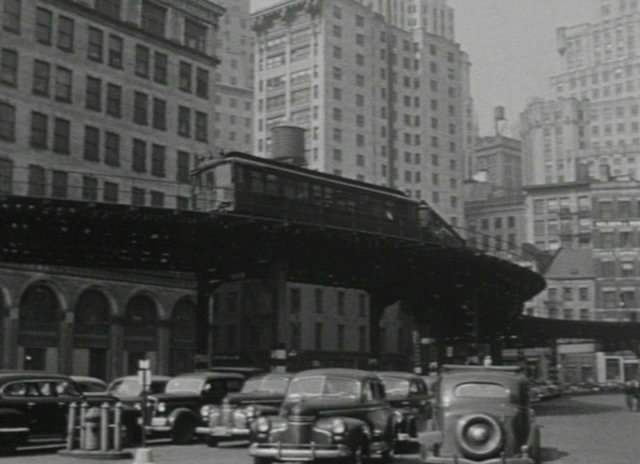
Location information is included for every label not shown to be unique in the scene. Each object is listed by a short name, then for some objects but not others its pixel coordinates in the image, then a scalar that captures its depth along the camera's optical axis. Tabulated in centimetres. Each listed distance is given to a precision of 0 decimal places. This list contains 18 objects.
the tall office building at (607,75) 17062
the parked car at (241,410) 2544
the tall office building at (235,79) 15662
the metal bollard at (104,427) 2314
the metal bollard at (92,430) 2325
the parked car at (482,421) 1869
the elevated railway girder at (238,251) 3597
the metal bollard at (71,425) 2367
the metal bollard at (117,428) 2336
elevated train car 4116
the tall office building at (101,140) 5400
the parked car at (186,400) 2692
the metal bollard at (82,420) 2338
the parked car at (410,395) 2648
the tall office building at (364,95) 12394
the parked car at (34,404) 2356
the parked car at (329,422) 1972
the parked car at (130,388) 2779
